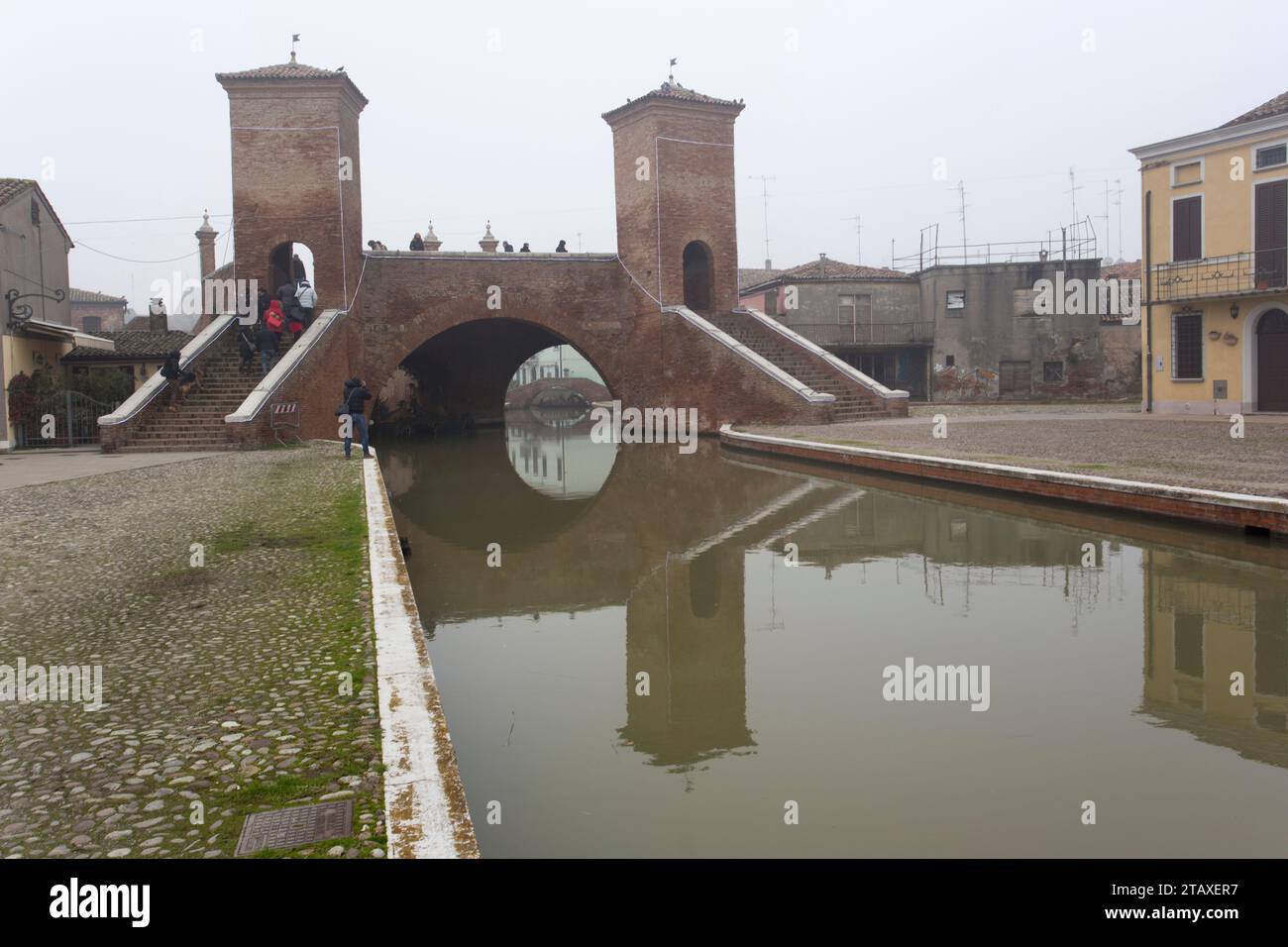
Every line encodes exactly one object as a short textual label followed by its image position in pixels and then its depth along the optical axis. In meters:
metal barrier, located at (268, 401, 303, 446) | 16.14
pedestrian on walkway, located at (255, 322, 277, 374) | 17.97
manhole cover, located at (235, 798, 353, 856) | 2.67
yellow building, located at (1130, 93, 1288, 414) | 20.34
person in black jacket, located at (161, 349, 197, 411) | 16.94
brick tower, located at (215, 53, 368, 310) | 20.66
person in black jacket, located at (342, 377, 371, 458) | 14.27
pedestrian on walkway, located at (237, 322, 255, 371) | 18.22
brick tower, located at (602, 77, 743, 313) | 23.52
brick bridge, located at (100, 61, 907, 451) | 19.78
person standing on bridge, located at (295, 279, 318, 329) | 19.53
